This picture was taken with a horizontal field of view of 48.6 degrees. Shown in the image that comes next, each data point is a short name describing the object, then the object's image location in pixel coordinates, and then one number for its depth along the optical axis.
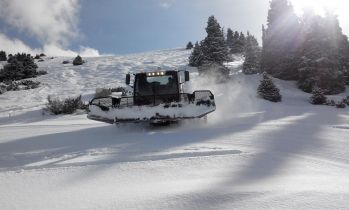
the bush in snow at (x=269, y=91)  24.16
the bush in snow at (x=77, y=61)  47.19
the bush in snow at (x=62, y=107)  17.45
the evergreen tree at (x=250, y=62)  39.28
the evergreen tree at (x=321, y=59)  30.14
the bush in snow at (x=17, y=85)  29.61
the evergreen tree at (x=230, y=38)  65.69
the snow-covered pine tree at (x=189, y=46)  68.22
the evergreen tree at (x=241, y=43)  63.05
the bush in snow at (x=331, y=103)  23.86
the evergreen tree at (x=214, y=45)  34.44
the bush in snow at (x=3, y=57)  52.70
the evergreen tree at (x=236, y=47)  63.75
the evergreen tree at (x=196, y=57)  41.84
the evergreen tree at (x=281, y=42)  34.70
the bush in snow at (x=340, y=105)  22.97
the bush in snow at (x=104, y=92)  22.88
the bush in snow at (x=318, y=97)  24.17
